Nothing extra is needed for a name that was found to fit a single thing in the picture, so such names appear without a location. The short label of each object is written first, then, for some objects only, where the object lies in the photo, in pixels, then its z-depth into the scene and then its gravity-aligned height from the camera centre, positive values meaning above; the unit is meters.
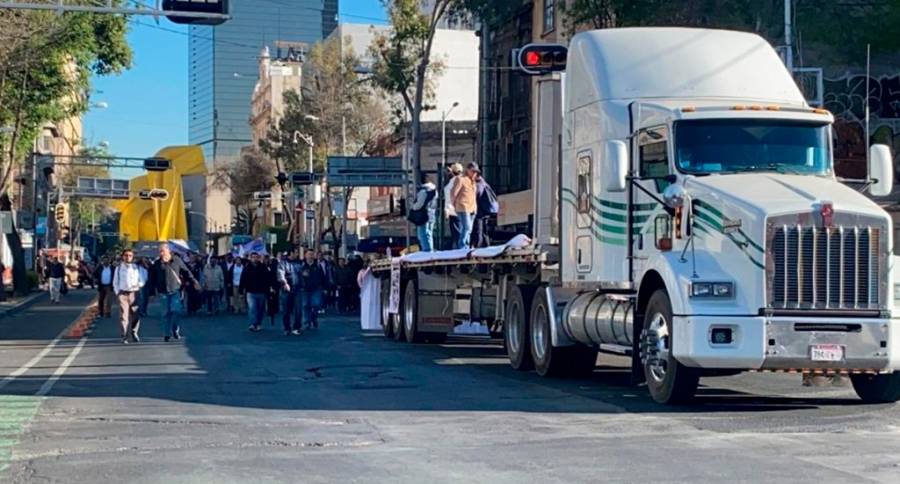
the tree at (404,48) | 44.09 +7.41
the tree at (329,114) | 66.06 +7.69
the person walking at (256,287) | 27.73 -0.41
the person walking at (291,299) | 27.00 -0.64
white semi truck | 12.36 +0.42
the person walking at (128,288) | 24.11 -0.39
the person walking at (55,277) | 46.88 -0.38
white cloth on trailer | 18.08 +0.23
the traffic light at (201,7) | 19.84 +3.86
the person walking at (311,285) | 27.62 -0.37
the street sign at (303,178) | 57.03 +3.86
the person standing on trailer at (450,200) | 21.59 +1.11
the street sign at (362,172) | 49.41 +3.52
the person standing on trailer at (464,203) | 21.66 +1.06
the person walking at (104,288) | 34.91 -0.57
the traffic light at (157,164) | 63.06 +4.83
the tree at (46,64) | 36.91 +5.95
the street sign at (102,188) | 78.75 +4.67
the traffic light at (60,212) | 71.75 +2.91
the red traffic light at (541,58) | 17.39 +2.74
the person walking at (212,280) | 37.53 -0.37
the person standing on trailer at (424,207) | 23.53 +1.06
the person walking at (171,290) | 24.81 -0.43
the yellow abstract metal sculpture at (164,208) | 70.75 +3.17
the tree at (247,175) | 83.00 +5.80
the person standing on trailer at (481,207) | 22.02 +1.01
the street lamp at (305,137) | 64.25 +6.39
